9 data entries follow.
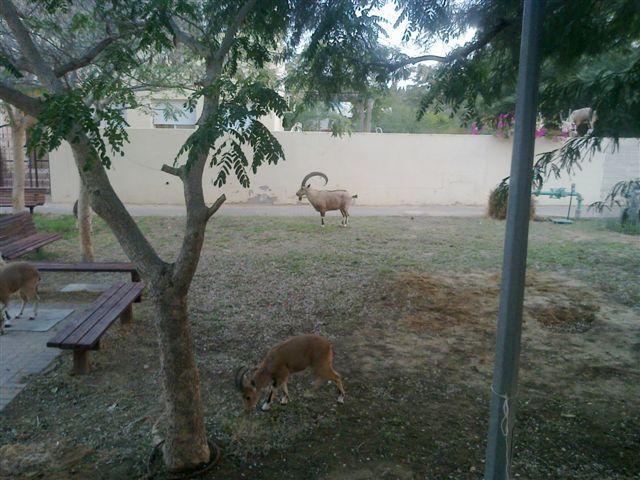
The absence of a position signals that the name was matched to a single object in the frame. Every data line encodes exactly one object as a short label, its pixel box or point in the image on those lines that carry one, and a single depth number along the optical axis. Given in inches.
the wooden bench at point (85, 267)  303.4
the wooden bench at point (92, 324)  204.1
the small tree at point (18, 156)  469.7
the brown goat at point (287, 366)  178.4
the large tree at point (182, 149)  125.0
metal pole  108.3
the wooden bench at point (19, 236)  335.9
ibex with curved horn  561.0
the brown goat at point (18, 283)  259.3
